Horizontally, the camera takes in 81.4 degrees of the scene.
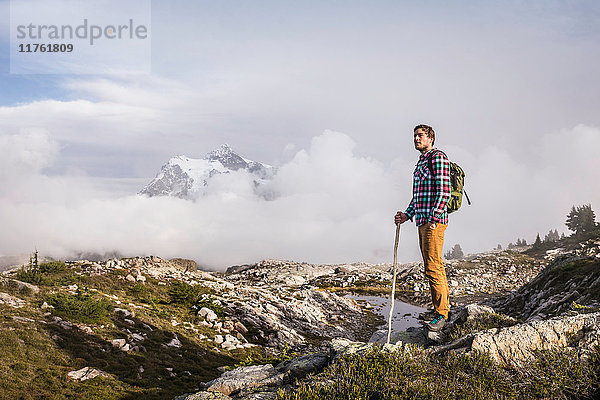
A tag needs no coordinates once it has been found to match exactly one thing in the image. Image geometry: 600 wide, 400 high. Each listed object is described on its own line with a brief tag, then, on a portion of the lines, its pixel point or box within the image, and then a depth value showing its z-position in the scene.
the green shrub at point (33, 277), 23.25
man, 8.45
